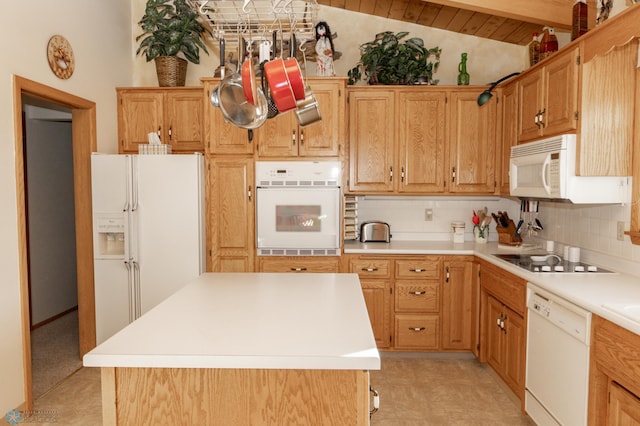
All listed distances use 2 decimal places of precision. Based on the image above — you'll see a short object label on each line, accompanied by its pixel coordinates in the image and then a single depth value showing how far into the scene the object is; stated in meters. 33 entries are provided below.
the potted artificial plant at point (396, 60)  3.65
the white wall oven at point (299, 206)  3.51
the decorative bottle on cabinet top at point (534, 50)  3.28
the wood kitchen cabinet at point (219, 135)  3.54
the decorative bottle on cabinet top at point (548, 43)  3.18
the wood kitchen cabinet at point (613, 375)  1.68
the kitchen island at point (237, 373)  1.34
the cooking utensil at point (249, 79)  1.55
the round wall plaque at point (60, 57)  2.98
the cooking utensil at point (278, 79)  1.66
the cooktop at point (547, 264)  2.65
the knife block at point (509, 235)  3.71
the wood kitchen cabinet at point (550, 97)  2.52
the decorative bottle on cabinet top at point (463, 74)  3.80
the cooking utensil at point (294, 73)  1.68
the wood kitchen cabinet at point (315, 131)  3.53
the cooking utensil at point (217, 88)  1.78
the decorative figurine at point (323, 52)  3.65
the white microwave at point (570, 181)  2.52
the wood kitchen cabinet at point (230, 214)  3.55
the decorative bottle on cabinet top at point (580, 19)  2.70
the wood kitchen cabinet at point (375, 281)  3.58
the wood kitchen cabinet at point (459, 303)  3.55
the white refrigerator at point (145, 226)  3.42
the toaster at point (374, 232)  3.93
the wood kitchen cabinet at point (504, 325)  2.68
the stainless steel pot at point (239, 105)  1.73
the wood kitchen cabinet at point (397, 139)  3.71
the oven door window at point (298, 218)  3.53
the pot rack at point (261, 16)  3.30
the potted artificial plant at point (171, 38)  3.68
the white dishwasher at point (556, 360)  2.01
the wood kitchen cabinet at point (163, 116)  3.81
